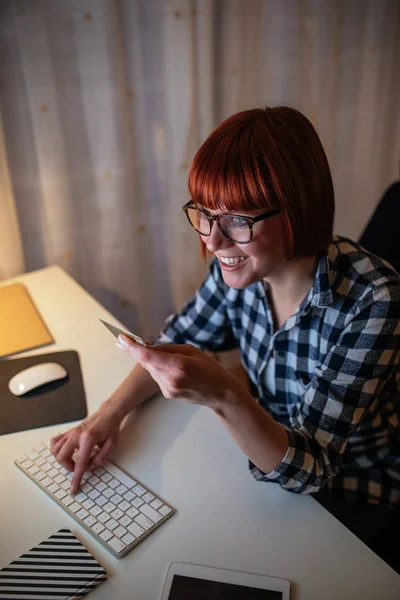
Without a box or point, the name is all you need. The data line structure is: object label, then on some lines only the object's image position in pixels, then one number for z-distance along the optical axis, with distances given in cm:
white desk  66
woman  77
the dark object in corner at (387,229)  121
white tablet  64
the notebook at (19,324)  116
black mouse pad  94
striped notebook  64
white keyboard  72
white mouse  100
